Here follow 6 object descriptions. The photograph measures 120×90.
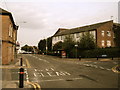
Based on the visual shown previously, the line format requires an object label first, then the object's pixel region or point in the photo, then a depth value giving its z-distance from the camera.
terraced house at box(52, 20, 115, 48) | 43.75
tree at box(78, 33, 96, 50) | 34.88
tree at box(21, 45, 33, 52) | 119.75
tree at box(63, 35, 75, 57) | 38.41
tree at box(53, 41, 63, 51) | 55.11
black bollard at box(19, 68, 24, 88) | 7.82
